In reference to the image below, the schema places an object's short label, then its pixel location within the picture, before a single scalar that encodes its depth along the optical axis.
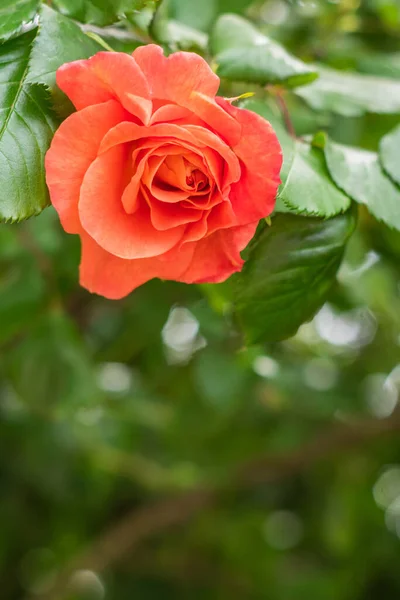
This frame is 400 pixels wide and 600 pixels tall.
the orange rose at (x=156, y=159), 0.59
